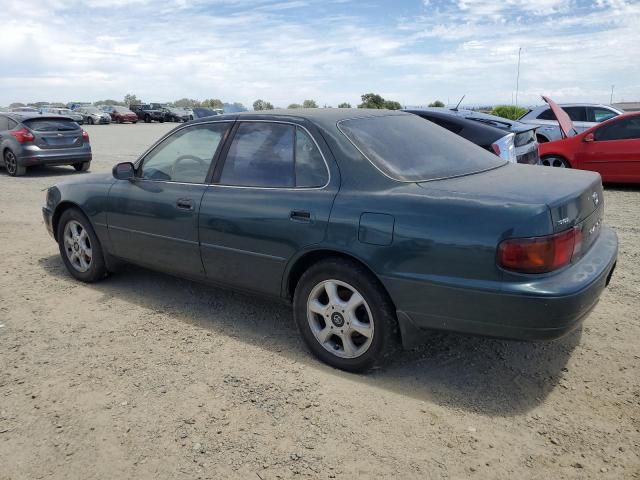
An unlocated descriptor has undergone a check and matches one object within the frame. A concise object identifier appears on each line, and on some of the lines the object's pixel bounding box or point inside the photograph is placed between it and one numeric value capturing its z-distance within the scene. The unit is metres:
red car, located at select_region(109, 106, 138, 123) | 43.56
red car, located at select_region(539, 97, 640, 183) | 9.42
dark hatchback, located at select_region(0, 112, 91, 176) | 12.40
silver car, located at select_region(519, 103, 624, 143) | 12.52
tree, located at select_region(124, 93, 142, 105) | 83.58
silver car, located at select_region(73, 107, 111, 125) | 42.09
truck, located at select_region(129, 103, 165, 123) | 45.97
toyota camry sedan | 2.81
